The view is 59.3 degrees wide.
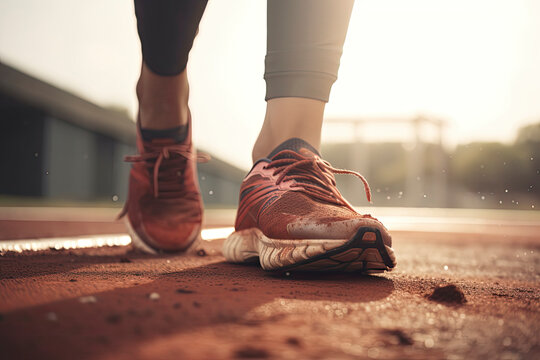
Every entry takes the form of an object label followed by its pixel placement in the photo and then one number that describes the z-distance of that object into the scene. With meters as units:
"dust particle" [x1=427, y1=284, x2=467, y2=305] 0.65
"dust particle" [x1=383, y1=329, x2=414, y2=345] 0.43
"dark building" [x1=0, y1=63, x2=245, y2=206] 7.67
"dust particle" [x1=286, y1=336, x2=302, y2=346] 0.41
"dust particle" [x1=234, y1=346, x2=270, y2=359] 0.37
